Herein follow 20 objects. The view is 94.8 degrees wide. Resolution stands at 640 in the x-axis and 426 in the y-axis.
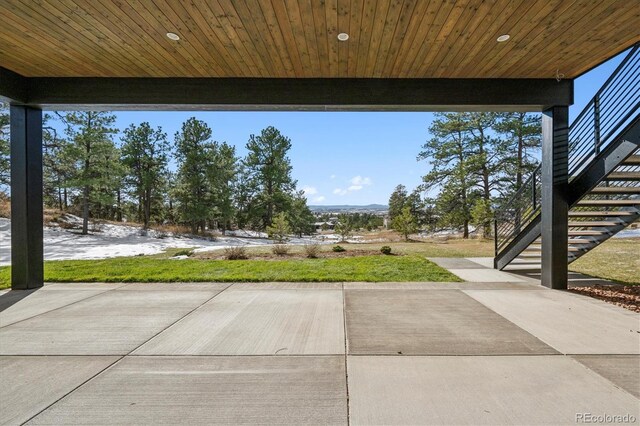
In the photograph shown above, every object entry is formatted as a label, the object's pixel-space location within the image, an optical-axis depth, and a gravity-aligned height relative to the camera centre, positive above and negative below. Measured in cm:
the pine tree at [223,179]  1977 +217
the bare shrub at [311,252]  855 -121
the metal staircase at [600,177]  398 +50
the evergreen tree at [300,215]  2402 -44
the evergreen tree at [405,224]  1527 -73
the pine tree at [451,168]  1659 +245
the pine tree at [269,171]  2267 +311
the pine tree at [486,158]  1655 +294
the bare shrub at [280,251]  909 -126
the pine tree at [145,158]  2027 +372
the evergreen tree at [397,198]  3815 +171
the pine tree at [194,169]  1916 +273
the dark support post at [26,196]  473 +24
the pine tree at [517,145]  1617 +359
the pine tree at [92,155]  1537 +298
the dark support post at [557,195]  470 +23
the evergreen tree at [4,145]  1427 +322
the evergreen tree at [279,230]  1174 -79
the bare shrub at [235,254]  838 -126
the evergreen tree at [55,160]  1533 +278
